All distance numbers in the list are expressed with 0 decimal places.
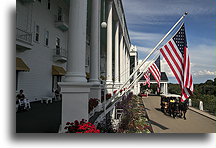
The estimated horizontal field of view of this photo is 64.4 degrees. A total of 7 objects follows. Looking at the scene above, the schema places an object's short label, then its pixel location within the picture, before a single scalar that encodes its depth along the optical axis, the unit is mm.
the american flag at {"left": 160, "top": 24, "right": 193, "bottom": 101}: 4973
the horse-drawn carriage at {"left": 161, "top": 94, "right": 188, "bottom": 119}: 10172
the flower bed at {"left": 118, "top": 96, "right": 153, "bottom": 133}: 5498
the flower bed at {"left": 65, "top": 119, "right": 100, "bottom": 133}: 3678
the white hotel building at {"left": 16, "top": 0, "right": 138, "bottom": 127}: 4031
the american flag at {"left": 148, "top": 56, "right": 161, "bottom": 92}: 9625
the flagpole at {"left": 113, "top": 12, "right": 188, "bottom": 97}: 4965
